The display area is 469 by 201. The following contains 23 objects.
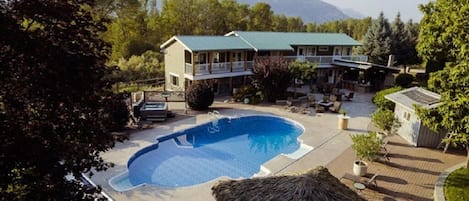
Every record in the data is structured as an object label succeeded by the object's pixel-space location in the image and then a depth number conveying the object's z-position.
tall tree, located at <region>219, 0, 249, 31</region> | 51.47
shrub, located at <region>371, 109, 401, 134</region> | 16.36
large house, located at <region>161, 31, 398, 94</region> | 26.97
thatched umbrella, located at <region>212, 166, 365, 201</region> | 7.41
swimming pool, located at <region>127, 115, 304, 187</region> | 14.40
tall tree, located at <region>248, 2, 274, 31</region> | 54.88
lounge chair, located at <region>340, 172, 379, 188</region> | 11.87
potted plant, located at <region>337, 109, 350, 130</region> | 19.41
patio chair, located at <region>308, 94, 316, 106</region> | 26.09
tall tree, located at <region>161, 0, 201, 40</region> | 45.06
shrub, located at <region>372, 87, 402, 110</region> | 21.31
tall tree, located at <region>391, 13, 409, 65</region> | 40.94
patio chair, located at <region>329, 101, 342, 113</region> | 23.72
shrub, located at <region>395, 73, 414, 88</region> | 28.55
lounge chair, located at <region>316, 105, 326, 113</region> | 23.72
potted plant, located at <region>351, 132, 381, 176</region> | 12.80
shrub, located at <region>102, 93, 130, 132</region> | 6.01
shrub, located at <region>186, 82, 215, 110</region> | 22.62
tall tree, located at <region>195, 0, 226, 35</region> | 49.00
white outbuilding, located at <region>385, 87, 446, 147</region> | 16.23
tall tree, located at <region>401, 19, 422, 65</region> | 40.97
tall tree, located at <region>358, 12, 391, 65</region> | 40.69
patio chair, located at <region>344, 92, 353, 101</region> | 27.95
